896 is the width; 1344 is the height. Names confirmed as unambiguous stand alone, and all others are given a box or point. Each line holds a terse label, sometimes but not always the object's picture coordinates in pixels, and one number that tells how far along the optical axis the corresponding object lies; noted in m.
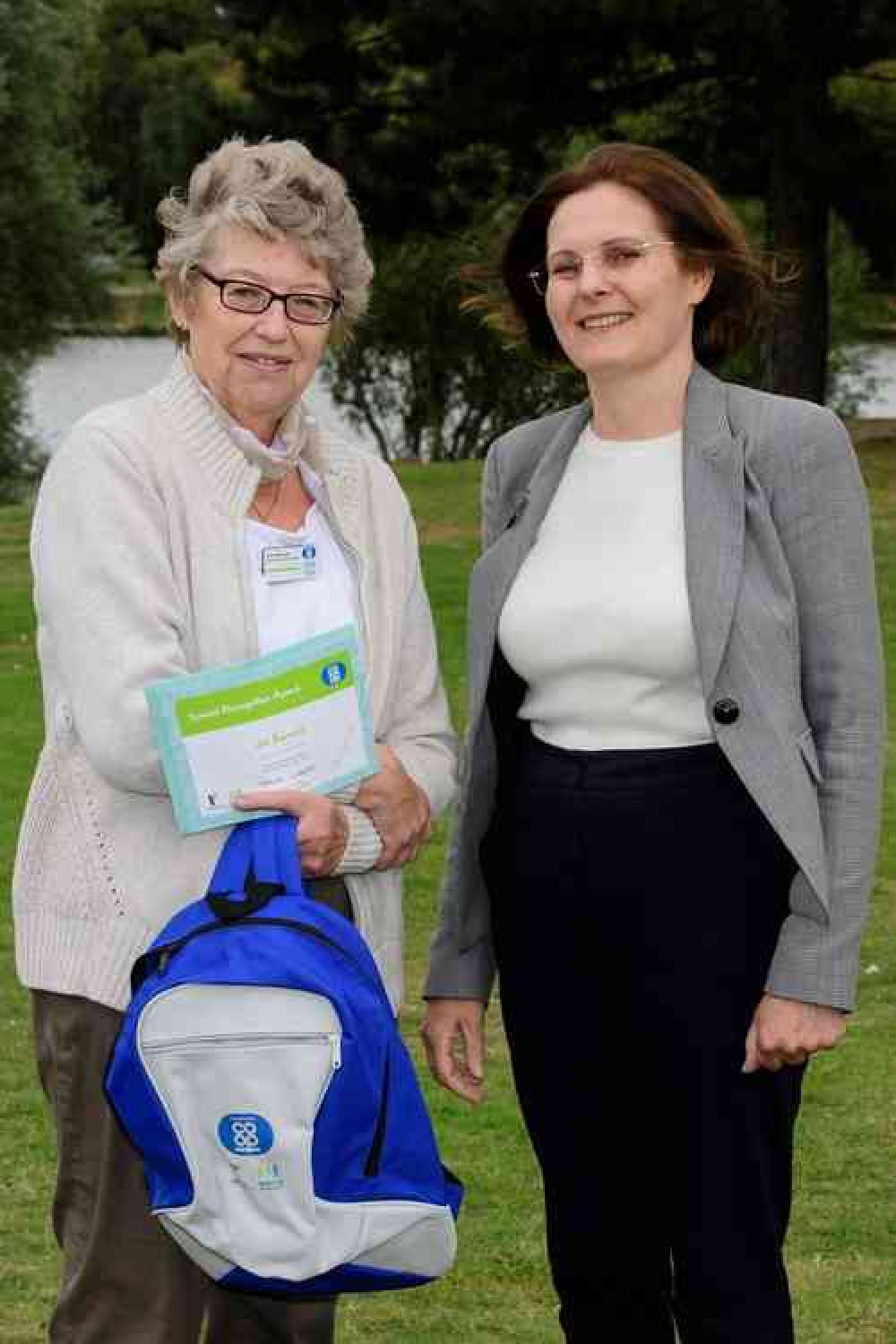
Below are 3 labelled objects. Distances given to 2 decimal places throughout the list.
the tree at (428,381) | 30.94
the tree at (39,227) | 30.52
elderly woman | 3.25
